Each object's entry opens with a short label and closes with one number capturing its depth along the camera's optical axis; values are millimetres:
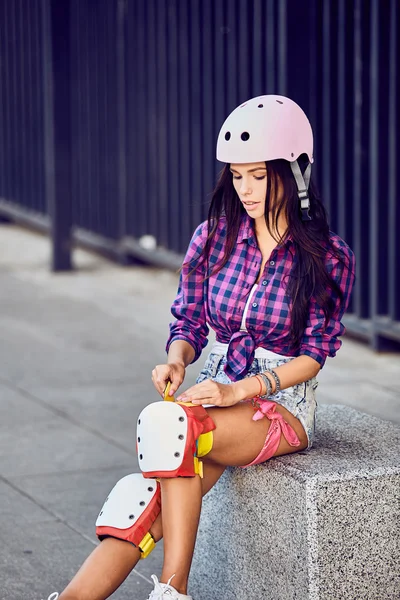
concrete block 4280
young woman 4524
